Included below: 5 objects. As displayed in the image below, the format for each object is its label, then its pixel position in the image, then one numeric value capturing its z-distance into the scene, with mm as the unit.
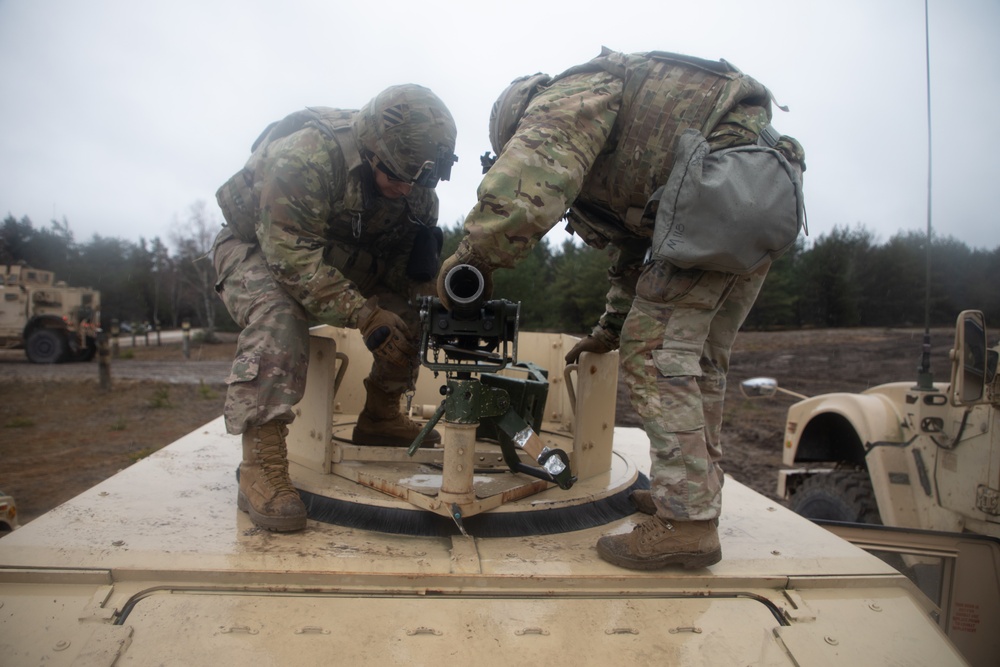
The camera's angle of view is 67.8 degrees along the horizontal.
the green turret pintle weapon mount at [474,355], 2250
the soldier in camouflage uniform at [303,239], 2570
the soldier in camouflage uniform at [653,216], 2193
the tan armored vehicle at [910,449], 3459
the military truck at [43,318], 17844
